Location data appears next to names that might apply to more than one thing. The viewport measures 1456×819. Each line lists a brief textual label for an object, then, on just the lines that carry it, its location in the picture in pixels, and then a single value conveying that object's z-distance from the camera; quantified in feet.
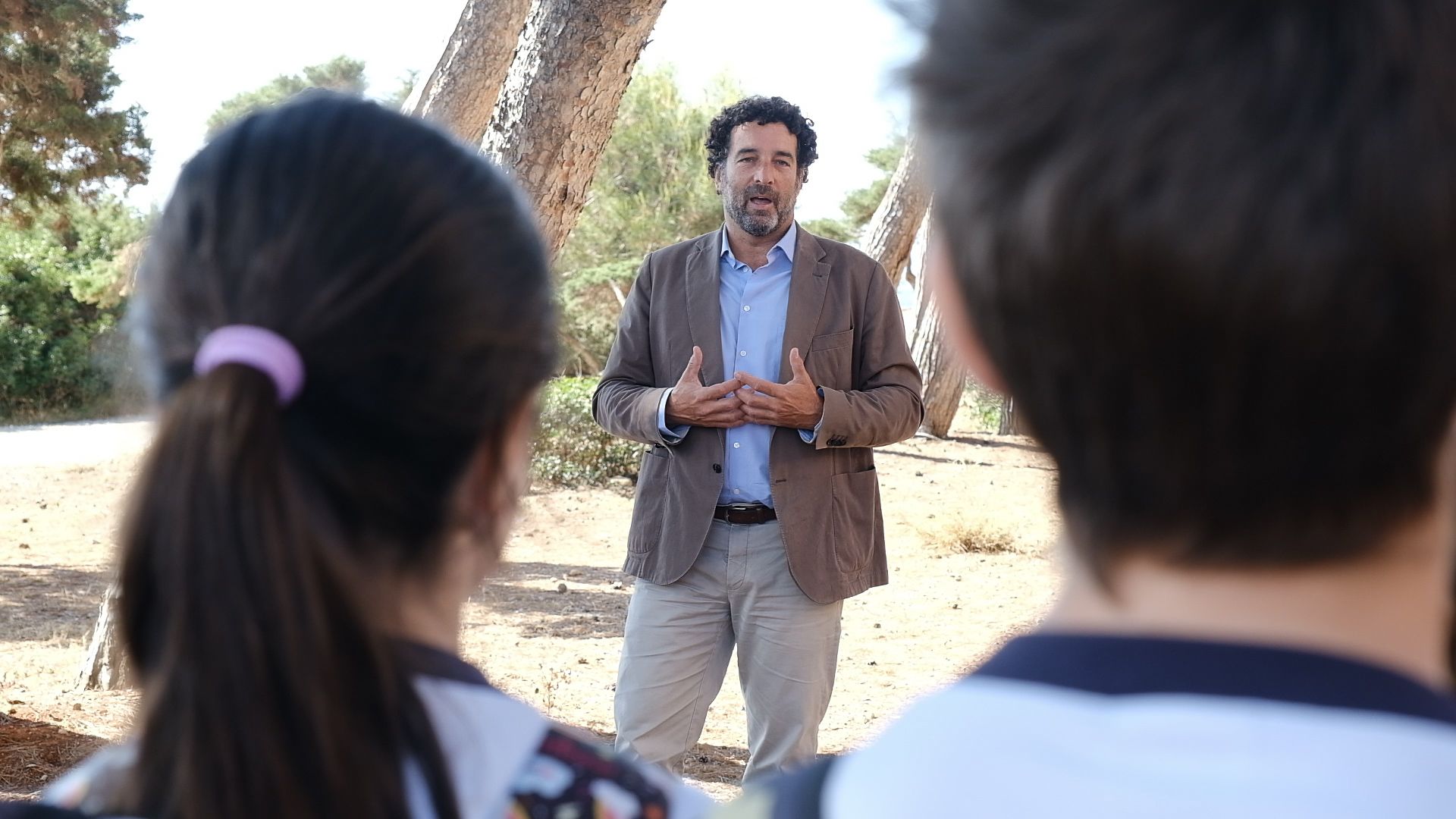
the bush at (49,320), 73.05
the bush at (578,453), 42.88
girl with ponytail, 3.09
